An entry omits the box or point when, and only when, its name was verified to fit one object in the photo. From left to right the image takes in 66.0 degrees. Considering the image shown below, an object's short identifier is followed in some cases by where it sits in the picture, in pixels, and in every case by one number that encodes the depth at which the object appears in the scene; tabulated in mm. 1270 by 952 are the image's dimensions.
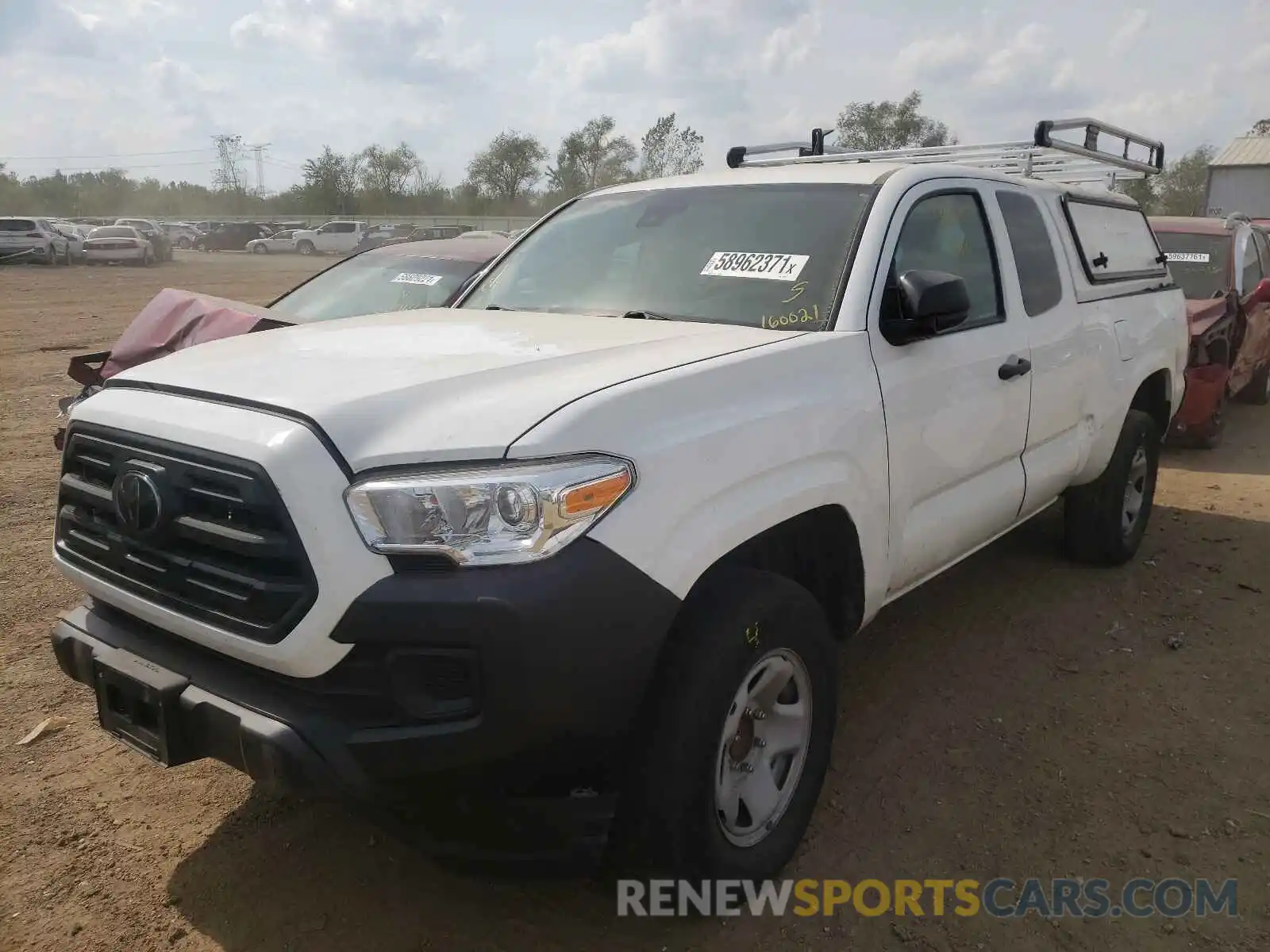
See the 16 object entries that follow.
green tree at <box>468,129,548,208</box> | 63562
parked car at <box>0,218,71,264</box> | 29141
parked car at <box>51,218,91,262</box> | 30672
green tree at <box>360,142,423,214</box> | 68188
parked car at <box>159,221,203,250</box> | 47188
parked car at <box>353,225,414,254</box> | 40844
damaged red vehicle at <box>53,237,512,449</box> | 5129
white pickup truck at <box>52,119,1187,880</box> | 1994
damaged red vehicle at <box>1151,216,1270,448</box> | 7609
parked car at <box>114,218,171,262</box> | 33188
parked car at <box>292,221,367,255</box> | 43094
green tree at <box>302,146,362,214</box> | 67125
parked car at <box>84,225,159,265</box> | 30547
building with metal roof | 34000
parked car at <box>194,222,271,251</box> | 46125
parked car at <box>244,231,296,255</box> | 44156
